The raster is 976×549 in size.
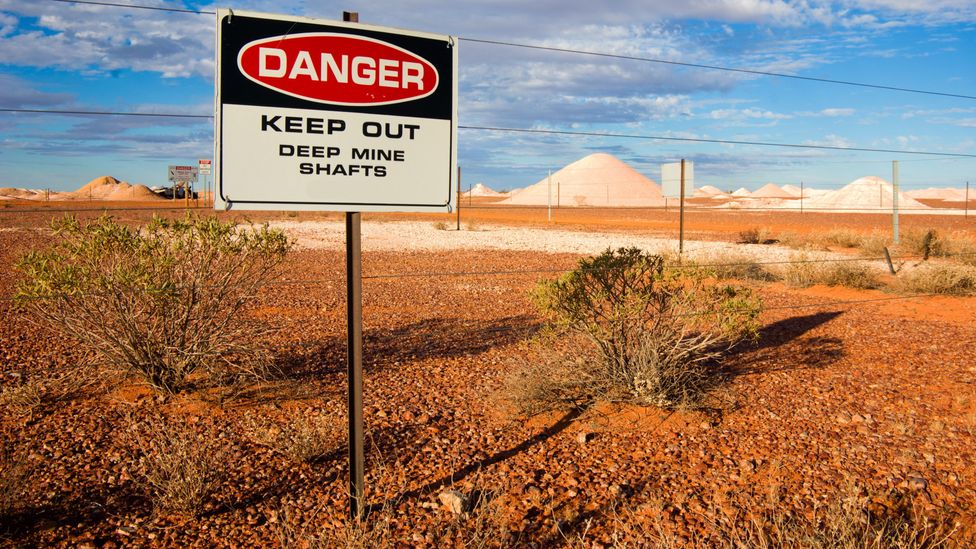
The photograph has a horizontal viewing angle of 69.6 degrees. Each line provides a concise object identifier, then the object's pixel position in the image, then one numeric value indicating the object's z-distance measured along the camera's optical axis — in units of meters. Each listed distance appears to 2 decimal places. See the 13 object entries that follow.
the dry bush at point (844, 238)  23.17
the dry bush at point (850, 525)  3.57
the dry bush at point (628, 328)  6.07
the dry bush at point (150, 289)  5.79
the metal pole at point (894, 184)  17.20
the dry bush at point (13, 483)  3.89
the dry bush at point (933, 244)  18.28
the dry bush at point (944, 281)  12.61
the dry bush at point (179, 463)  4.05
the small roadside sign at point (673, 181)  17.70
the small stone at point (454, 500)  4.18
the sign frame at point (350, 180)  3.47
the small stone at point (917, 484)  4.61
